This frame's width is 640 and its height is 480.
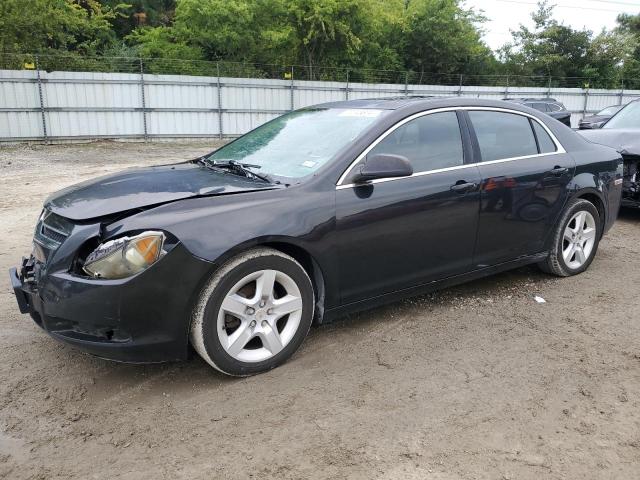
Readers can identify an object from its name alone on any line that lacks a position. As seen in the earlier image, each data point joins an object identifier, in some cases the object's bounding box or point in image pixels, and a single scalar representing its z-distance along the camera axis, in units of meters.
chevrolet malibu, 2.86
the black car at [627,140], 6.96
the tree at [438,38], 31.34
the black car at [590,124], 9.30
